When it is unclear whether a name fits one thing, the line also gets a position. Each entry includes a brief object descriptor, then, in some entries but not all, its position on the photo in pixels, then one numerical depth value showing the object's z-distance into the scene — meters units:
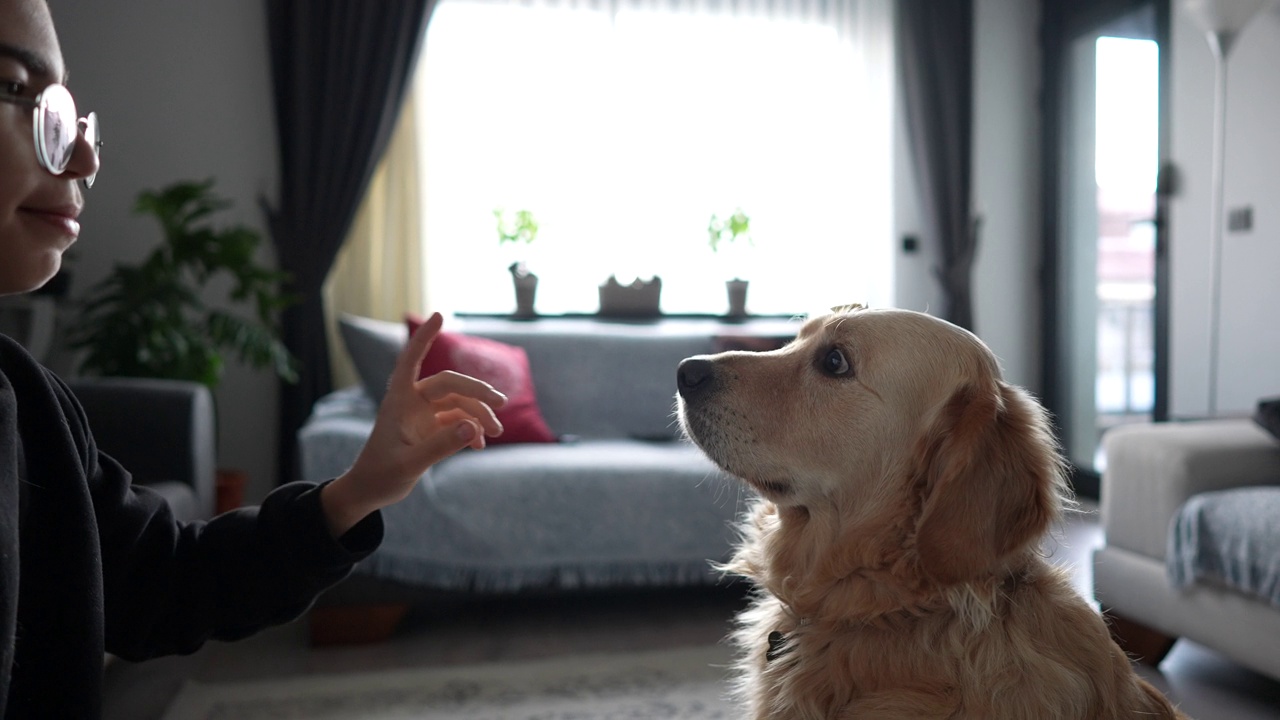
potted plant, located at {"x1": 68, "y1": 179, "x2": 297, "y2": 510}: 3.14
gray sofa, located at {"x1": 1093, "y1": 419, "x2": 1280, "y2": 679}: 1.84
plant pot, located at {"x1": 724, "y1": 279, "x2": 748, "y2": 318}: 4.03
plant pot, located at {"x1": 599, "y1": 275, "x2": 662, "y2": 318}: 3.80
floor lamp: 3.16
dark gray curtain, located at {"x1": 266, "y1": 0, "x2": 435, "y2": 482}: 3.98
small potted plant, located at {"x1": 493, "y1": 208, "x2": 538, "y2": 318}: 3.82
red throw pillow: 2.86
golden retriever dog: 0.90
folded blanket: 1.79
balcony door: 3.96
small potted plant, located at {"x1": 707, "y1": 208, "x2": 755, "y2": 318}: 4.04
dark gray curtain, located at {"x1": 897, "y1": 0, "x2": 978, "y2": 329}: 4.67
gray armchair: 2.38
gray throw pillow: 2.96
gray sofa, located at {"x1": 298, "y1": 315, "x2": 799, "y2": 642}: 2.44
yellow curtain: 4.13
